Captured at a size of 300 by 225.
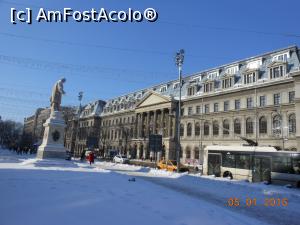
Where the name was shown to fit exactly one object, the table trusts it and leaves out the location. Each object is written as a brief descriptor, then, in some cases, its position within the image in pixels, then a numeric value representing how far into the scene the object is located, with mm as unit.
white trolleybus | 25391
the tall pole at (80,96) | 65919
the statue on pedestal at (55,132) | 33656
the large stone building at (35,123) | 109875
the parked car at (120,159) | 59853
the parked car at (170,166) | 39344
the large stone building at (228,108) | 47156
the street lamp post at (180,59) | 36188
